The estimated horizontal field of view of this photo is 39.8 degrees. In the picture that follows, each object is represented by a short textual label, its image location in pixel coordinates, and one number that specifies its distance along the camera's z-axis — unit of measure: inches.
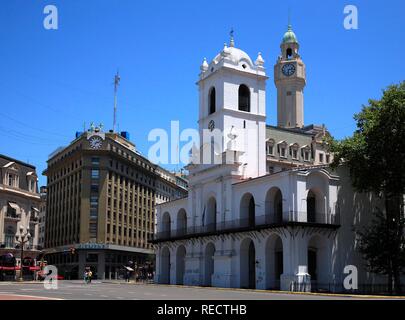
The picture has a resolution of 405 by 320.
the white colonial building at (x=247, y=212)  1920.5
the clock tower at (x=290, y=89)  3823.8
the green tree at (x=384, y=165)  1785.2
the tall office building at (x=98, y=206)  4062.5
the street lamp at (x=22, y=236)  2517.7
